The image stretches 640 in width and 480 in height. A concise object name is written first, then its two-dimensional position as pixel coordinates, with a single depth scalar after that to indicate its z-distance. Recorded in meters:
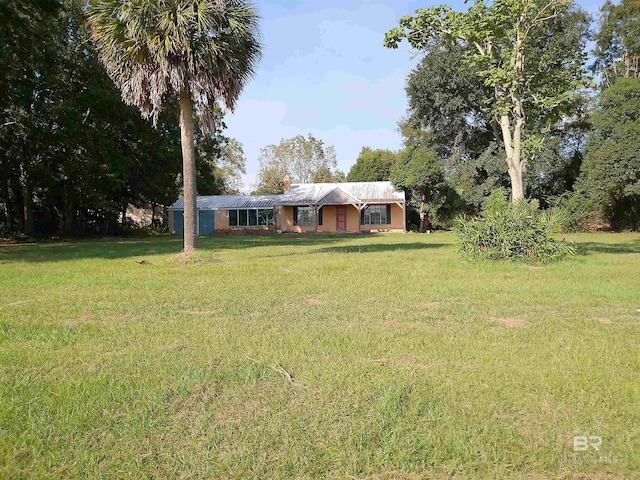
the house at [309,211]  34.59
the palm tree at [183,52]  12.96
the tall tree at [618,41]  31.67
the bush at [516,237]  12.78
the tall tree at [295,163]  58.75
